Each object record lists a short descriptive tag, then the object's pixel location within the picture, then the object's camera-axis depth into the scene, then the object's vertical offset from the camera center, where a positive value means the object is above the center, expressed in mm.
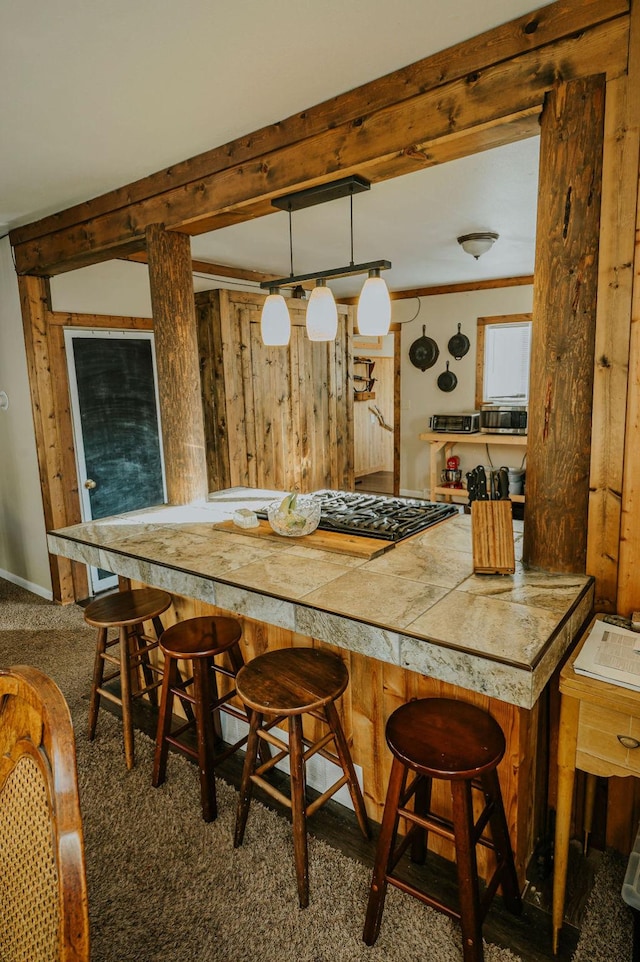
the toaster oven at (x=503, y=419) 5840 -370
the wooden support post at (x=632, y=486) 1588 -314
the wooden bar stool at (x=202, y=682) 2037 -1125
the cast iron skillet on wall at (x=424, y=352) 6801 +422
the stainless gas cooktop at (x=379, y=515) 2275 -570
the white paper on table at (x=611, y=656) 1382 -720
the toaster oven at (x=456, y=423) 6103 -413
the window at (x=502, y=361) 6348 +271
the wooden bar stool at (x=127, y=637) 2375 -1103
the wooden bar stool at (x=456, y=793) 1408 -1096
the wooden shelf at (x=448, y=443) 5801 -653
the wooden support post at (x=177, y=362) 2928 +171
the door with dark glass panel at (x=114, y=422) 4219 -208
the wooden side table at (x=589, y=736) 1353 -892
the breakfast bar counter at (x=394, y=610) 1392 -632
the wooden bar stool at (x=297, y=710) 1676 -946
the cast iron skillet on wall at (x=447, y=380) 6715 +65
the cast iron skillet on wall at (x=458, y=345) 6551 +477
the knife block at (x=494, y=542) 1800 -510
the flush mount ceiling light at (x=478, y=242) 4168 +1080
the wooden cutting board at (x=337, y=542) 2062 -595
